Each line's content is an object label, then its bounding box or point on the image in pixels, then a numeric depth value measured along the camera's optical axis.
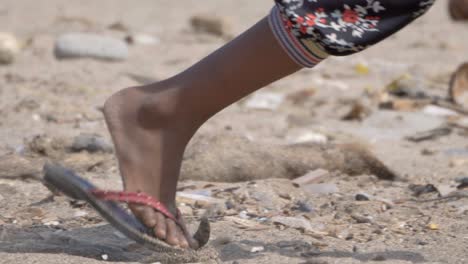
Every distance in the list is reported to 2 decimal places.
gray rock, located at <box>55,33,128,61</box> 11.17
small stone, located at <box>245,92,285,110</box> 9.66
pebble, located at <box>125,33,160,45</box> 12.84
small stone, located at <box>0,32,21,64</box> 11.02
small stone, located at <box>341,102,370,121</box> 9.33
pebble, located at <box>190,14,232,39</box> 13.49
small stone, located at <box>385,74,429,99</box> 10.00
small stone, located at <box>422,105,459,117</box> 9.34
